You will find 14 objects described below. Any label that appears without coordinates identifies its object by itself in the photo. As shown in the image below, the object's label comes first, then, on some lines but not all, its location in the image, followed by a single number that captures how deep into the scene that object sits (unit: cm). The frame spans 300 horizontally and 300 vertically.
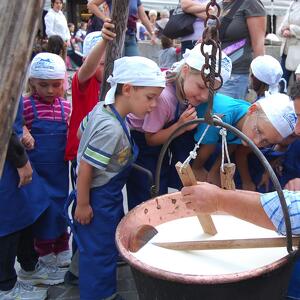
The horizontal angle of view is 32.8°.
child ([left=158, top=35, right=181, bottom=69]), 775
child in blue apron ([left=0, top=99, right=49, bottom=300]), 262
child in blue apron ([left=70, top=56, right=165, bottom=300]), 240
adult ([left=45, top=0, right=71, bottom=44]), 959
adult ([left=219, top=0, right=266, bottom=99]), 391
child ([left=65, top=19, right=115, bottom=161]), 292
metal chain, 176
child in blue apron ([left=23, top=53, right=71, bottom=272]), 295
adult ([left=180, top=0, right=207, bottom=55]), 425
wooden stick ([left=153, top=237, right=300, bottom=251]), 180
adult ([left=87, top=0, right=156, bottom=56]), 493
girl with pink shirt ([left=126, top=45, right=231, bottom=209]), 255
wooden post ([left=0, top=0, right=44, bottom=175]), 118
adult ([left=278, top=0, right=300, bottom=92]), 522
